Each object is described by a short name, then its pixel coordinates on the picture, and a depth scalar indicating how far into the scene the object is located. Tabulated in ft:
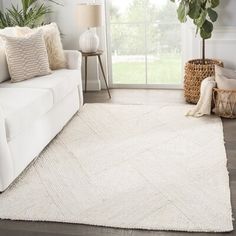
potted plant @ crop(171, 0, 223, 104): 13.84
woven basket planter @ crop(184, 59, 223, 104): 14.52
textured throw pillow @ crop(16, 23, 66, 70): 13.15
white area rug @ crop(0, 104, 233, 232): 7.93
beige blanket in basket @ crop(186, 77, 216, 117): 13.39
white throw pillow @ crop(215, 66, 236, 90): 13.24
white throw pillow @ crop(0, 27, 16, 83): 12.28
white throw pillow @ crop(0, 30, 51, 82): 12.03
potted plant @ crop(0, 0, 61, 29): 15.62
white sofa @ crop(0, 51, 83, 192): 9.11
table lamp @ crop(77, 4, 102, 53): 14.93
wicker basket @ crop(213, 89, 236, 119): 13.11
